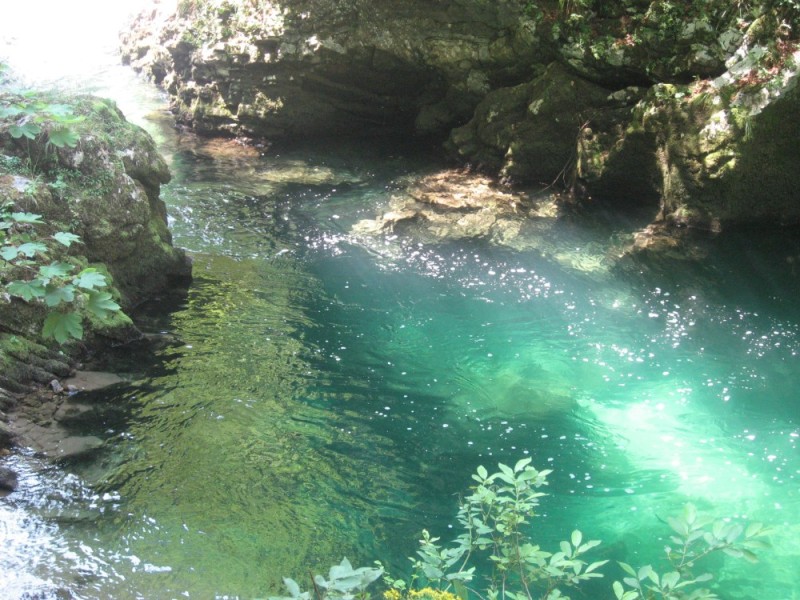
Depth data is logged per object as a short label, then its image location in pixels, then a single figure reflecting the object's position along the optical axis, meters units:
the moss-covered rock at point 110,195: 6.21
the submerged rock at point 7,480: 4.34
